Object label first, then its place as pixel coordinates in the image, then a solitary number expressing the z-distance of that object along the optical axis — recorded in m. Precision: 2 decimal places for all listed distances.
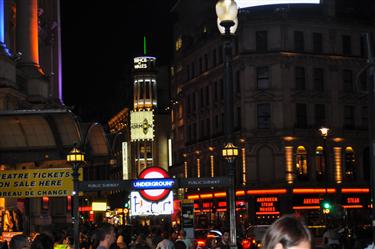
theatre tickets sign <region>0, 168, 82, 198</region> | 24.78
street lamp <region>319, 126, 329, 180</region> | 39.23
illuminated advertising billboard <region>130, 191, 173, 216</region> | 15.45
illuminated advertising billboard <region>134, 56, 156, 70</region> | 128.88
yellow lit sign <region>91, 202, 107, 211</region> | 51.57
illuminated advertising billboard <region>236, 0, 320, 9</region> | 67.50
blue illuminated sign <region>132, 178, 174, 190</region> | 16.63
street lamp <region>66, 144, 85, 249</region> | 21.39
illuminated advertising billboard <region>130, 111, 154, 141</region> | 121.69
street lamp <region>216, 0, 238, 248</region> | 15.84
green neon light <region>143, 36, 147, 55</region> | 137.00
